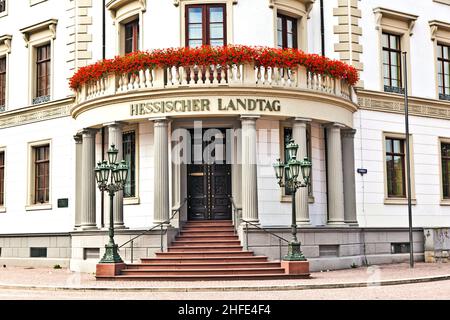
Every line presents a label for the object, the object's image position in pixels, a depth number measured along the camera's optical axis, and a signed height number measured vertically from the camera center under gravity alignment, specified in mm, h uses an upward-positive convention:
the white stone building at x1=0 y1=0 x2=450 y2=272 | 24094 +3208
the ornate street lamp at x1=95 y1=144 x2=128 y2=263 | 21766 +1166
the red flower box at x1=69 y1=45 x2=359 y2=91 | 23750 +4988
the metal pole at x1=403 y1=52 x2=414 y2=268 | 25506 +1083
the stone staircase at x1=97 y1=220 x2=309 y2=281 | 21359 -1118
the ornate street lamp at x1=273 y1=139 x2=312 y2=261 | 21688 +1193
